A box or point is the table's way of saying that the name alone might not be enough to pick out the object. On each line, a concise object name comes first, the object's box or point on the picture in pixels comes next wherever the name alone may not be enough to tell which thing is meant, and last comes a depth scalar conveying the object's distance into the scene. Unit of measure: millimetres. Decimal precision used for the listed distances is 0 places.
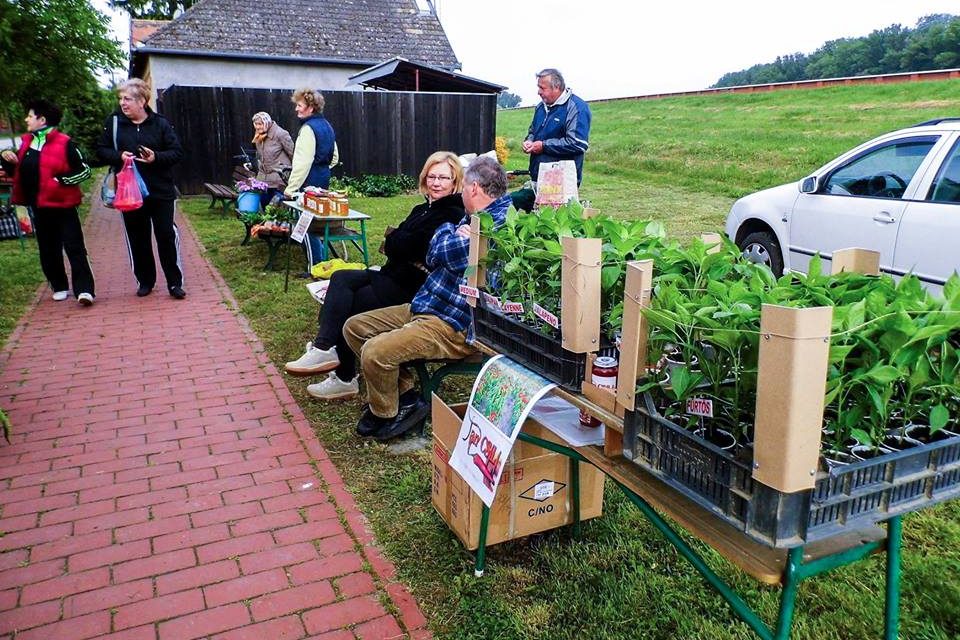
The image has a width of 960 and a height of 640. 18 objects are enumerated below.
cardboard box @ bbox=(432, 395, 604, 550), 2855
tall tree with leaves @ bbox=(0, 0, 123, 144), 11781
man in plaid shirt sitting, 3531
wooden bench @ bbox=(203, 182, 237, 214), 11266
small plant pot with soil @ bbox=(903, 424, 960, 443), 1701
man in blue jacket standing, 5777
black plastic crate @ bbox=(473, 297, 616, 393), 2354
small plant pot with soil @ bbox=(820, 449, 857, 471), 1600
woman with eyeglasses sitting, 4047
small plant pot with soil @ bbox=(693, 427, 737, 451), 1738
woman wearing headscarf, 8602
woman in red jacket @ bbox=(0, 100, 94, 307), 6074
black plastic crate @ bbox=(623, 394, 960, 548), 1565
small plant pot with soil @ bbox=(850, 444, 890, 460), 1619
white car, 5258
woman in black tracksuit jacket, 6223
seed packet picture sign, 2398
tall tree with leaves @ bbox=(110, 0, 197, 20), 35875
